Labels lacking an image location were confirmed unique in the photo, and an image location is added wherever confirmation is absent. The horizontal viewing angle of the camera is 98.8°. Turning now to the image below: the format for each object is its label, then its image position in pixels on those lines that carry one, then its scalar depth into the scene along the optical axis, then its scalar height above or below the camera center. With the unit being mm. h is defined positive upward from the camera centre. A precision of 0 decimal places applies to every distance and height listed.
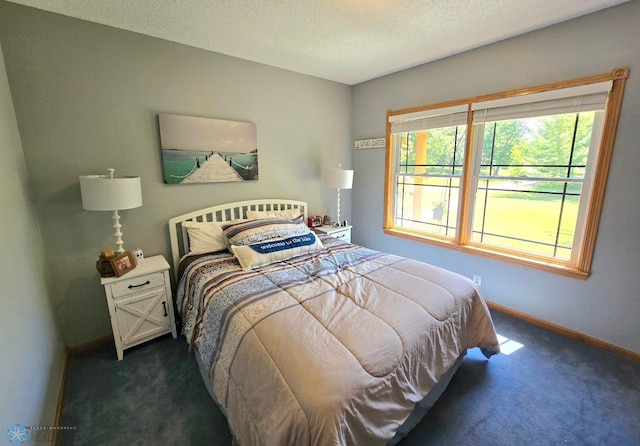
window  2160 +12
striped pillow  2383 -531
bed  1066 -797
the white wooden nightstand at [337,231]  3289 -721
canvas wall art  2447 +209
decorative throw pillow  2148 -645
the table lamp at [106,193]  1892 -141
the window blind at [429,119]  2816 +560
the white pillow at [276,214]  2846 -455
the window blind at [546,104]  2061 +544
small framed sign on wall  3566 +359
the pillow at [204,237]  2479 -592
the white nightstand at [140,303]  2033 -1006
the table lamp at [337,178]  3322 -87
